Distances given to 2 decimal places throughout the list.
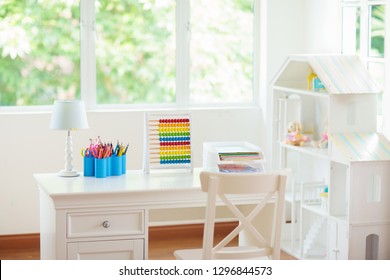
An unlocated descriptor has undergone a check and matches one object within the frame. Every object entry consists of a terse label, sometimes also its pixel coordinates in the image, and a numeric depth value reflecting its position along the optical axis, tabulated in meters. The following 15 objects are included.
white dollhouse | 5.41
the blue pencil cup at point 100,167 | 5.09
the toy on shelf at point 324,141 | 6.16
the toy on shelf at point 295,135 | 6.41
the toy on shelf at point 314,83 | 6.13
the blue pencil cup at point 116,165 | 5.19
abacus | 5.35
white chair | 4.20
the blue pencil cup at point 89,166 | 5.16
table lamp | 5.22
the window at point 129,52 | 6.85
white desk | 4.66
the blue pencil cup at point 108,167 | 5.15
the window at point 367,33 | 5.94
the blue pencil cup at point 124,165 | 5.26
